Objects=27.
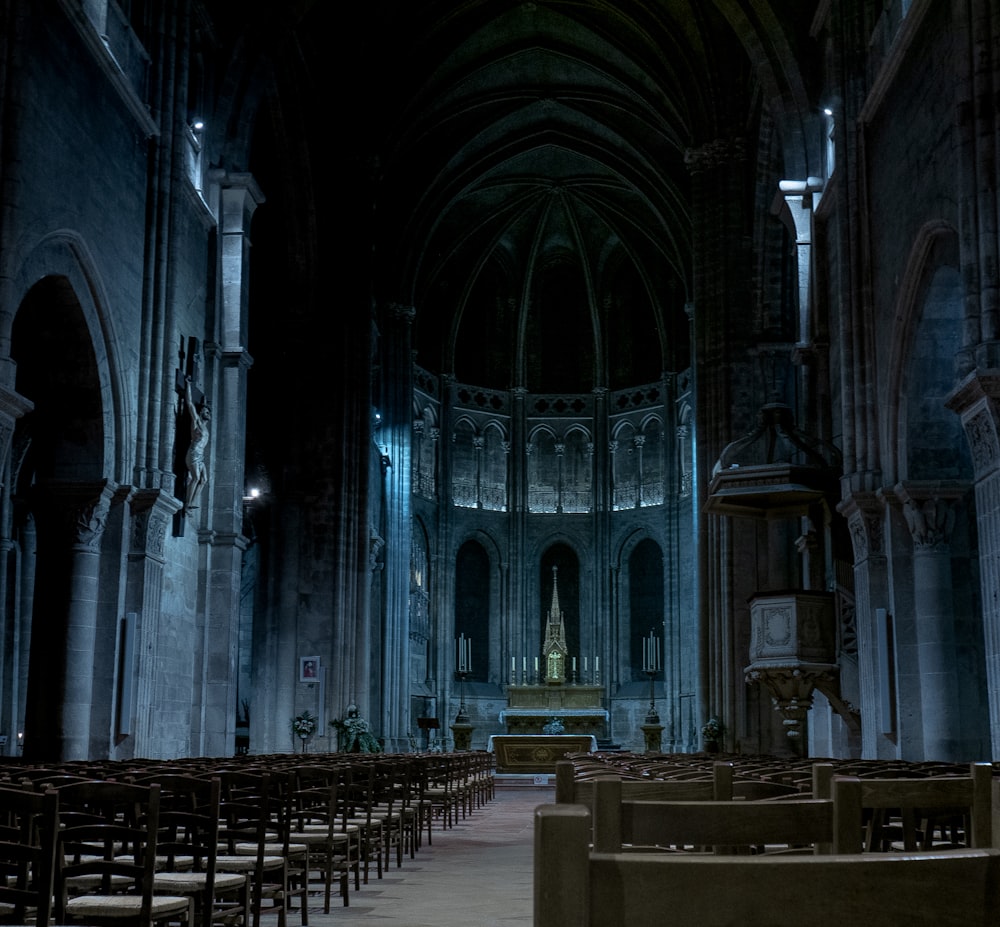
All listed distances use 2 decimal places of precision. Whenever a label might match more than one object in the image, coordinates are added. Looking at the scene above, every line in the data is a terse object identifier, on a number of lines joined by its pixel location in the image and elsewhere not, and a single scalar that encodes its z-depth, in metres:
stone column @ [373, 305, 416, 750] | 35.78
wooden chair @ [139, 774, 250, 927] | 5.27
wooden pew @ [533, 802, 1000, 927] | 1.65
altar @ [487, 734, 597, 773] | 31.39
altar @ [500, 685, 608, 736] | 35.94
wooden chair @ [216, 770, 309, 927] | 6.15
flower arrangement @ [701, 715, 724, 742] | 25.47
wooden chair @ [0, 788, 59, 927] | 4.20
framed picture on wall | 28.52
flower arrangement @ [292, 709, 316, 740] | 27.53
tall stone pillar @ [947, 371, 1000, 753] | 11.75
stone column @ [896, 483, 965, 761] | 14.77
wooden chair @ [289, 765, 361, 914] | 7.96
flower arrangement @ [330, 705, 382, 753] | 27.20
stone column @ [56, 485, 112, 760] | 15.56
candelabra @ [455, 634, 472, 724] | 41.78
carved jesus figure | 18.42
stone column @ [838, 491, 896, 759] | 15.80
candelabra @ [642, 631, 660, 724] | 40.91
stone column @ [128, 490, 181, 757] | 16.59
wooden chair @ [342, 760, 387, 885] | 9.01
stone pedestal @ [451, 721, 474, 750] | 34.16
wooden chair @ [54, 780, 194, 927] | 4.70
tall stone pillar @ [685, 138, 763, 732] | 26.67
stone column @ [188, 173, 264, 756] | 19.91
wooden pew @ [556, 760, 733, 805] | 3.77
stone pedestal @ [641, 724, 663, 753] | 33.38
